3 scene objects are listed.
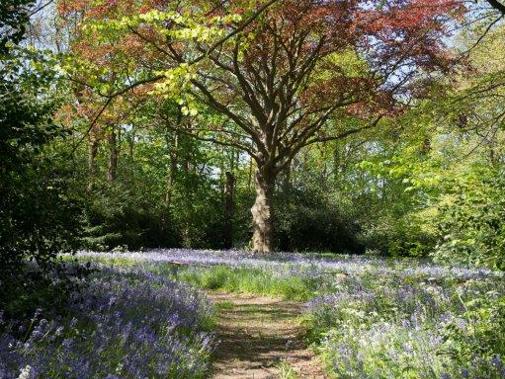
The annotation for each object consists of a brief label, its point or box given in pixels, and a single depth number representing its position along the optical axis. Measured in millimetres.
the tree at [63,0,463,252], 15023
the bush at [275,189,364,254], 26062
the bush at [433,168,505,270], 5090
